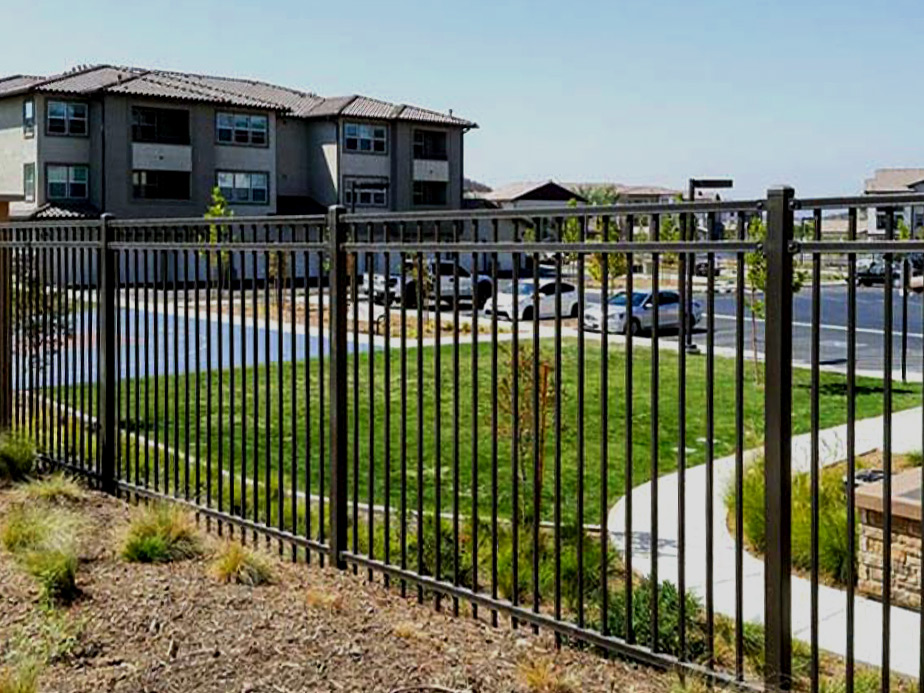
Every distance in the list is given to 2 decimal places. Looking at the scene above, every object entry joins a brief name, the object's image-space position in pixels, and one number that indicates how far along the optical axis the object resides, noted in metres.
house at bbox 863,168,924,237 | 72.38
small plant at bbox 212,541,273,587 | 5.32
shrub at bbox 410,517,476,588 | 5.30
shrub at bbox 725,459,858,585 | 6.75
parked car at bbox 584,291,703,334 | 24.44
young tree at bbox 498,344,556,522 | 6.73
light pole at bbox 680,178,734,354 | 15.42
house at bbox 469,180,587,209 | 71.75
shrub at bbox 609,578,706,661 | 4.52
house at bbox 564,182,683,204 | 94.78
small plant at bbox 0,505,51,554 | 5.67
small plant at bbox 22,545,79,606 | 4.95
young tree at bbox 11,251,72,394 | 8.27
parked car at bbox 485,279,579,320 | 26.48
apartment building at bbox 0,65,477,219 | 40.75
